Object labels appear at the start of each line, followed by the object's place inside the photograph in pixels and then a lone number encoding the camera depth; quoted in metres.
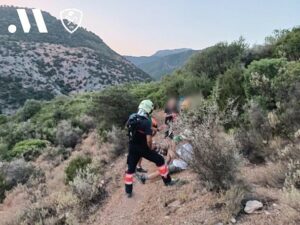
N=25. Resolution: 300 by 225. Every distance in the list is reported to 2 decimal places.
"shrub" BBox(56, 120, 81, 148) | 10.66
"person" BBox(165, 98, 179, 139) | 7.19
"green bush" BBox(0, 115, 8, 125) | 18.84
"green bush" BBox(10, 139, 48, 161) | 10.72
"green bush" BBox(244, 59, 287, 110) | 6.30
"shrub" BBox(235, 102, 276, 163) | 5.08
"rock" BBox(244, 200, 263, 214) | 3.65
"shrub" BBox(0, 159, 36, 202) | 8.38
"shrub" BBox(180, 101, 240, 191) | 4.04
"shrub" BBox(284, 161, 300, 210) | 3.25
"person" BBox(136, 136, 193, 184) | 5.29
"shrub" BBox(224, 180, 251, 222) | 3.67
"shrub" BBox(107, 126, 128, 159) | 7.17
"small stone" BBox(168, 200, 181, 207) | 4.38
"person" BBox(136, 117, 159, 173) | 5.71
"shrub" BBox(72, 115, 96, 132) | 11.35
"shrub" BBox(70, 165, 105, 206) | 5.39
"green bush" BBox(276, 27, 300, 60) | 8.60
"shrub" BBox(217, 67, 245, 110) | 7.19
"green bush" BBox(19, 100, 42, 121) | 18.53
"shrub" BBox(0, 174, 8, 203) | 7.84
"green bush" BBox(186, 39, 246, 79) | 9.91
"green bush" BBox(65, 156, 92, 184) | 6.61
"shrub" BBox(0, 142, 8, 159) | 11.06
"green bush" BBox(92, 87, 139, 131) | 8.71
